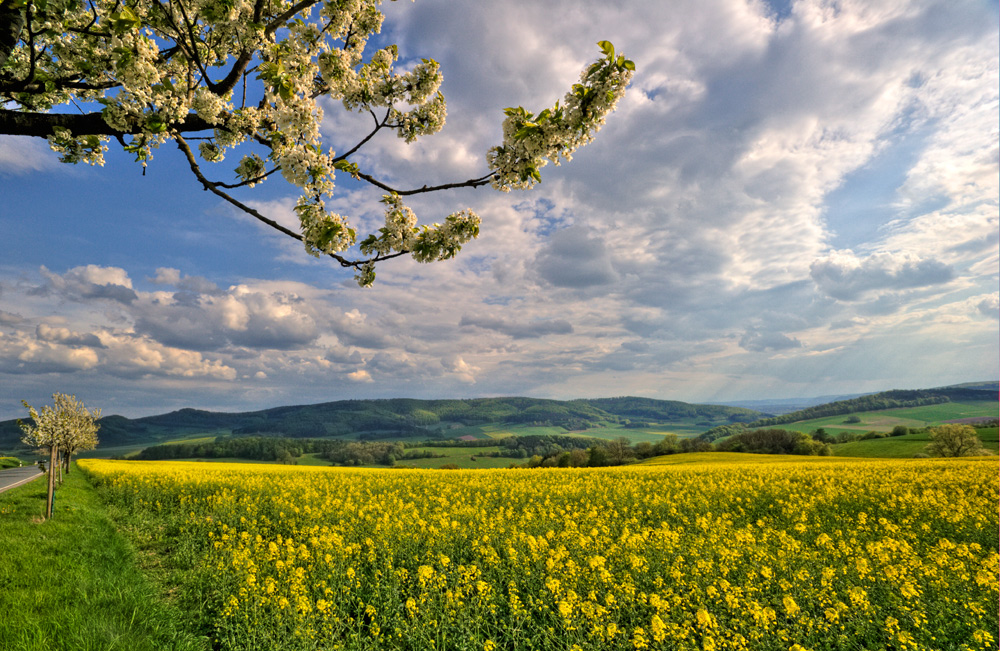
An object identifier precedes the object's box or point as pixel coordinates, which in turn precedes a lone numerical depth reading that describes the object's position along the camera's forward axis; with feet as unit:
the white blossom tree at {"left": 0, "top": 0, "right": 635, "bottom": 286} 14.11
